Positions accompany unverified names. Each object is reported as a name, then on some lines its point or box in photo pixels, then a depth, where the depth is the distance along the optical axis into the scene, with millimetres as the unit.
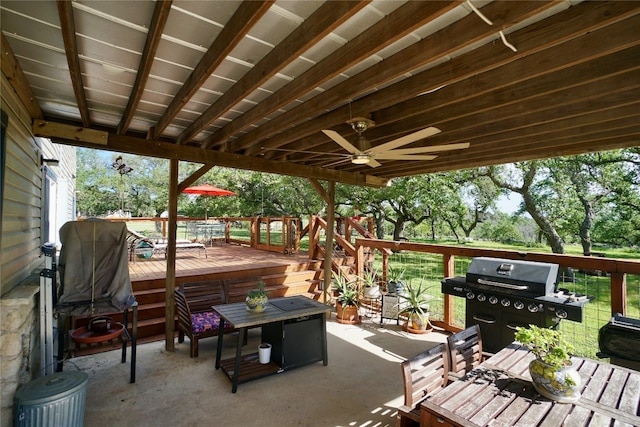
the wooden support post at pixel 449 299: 4848
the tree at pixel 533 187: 10648
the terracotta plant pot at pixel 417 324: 4824
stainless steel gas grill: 3127
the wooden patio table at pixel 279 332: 3283
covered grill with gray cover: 3016
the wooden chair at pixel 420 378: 1870
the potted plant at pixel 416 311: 4836
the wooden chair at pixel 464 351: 2193
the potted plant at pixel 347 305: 5289
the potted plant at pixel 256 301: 3459
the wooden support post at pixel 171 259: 4102
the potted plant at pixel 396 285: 5430
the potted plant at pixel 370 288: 5746
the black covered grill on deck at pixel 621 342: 2605
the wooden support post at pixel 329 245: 6020
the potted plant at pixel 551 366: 1696
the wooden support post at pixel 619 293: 3248
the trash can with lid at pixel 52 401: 1983
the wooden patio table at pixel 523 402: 1545
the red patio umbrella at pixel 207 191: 8073
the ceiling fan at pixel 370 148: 2859
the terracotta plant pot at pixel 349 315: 5277
